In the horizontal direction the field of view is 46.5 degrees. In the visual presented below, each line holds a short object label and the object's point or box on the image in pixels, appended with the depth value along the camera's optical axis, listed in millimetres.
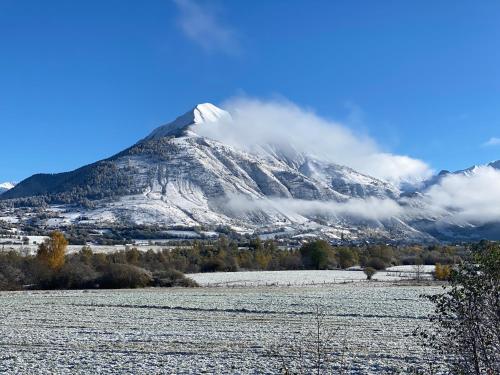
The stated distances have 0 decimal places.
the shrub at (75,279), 85000
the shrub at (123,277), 83750
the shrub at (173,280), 87188
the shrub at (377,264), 144500
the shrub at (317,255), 146000
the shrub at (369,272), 105969
